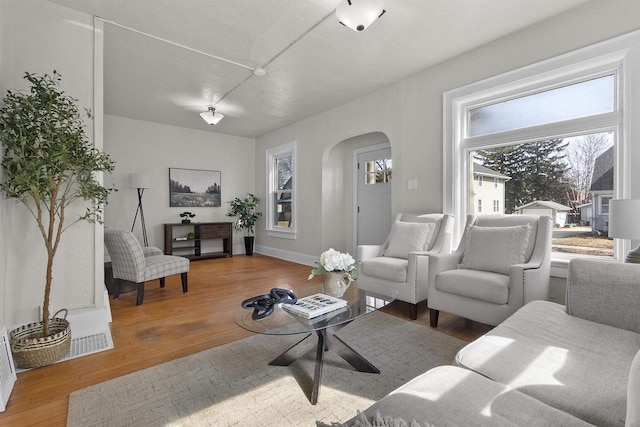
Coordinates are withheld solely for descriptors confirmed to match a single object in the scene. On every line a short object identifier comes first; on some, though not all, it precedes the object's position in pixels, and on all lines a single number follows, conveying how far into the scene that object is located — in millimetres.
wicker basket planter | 1933
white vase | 2043
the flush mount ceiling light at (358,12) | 2143
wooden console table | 5859
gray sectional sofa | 862
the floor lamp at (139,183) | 5266
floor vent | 2166
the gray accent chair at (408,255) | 2865
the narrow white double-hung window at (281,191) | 6074
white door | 5145
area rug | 1506
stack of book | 1698
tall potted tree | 1943
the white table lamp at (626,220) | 1817
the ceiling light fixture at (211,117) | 4457
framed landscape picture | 6027
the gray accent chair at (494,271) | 2199
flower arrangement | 1997
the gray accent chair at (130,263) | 3186
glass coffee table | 1602
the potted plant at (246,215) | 6551
